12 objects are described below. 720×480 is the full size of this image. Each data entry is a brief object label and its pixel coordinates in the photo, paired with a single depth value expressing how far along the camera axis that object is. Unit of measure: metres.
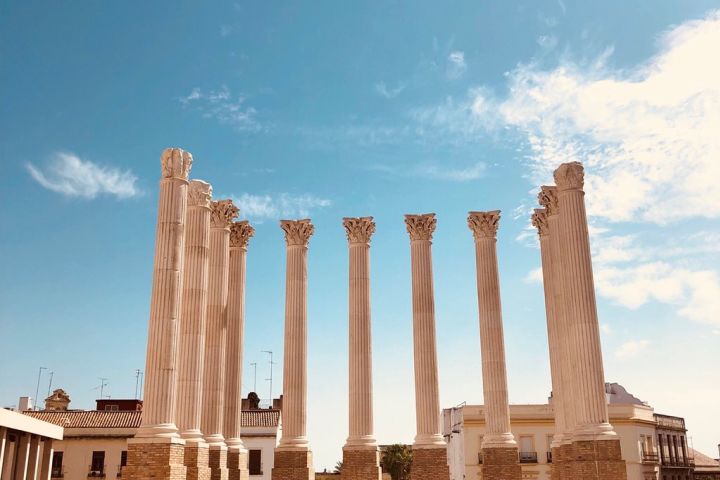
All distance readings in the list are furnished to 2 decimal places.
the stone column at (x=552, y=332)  49.78
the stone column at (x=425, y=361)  50.28
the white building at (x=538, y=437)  82.69
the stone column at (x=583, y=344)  39.66
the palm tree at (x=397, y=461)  131.00
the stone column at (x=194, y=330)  40.25
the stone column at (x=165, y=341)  34.88
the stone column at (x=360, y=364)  50.53
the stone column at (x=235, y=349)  49.78
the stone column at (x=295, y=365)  50.88
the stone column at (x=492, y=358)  49.50
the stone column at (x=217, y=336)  45.50
